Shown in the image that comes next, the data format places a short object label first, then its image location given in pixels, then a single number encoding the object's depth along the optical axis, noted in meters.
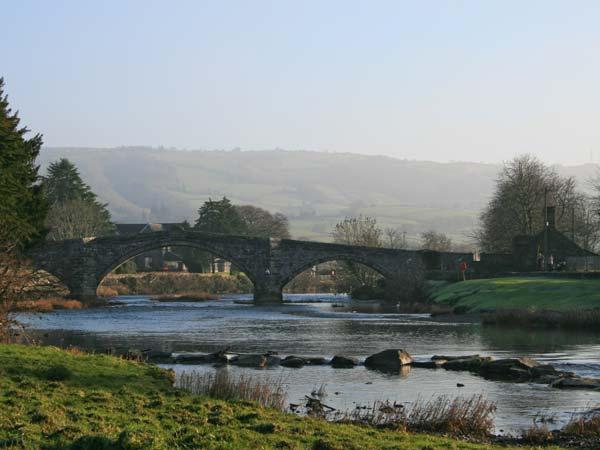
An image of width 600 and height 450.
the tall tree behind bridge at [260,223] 148.38
